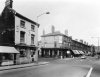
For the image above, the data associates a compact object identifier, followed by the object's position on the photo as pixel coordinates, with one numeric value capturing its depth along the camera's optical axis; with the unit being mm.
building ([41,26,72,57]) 58388
